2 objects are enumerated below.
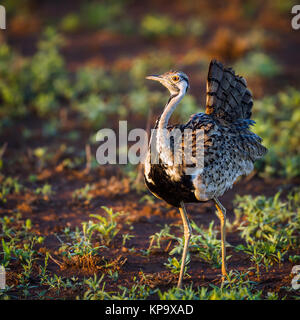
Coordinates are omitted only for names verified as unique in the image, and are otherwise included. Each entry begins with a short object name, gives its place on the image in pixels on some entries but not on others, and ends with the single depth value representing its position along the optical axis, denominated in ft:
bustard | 24.68
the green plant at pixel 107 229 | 29.66
